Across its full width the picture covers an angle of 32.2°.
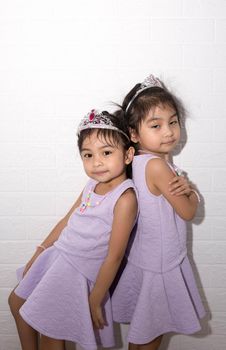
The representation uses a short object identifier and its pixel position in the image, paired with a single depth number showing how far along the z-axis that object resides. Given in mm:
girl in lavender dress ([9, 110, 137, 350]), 1546
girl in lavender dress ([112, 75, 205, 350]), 1590
